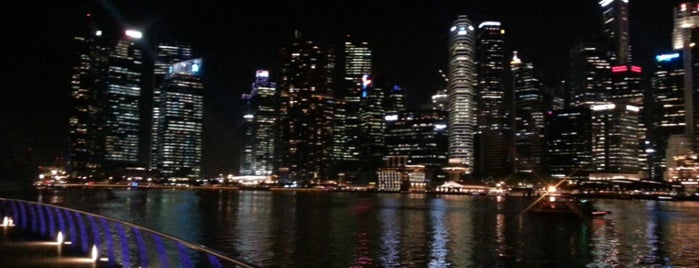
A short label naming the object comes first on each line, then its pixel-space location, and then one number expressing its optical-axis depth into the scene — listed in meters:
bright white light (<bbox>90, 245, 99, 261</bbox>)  16.88
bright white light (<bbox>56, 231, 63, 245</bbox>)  20.28
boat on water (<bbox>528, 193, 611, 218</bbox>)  77.94
